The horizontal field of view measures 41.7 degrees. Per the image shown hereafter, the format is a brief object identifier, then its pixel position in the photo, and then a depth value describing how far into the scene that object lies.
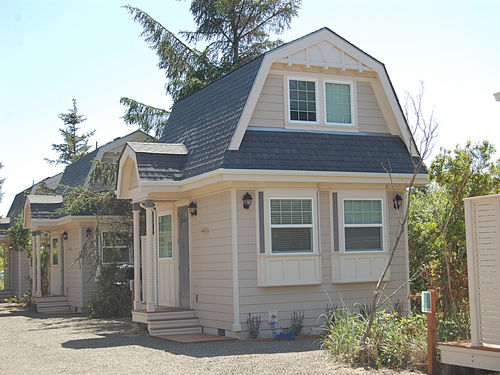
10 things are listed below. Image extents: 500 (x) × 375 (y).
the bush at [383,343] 9.09
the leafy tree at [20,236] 25.98
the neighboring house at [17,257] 28.58
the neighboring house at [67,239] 21.02
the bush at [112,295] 18.84
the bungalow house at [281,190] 13.19
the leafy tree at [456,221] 10.39
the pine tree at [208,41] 25.92
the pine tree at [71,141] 45.59
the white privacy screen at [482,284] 7.95
